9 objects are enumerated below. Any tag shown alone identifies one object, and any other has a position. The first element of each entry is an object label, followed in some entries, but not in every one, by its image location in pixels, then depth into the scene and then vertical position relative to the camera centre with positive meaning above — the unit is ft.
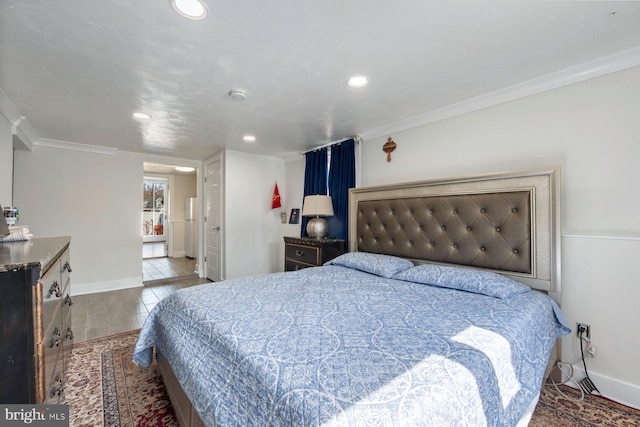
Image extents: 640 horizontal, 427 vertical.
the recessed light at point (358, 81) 6.64 +3.30
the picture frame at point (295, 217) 14.64 -0.13
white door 14.73 -0.21
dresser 3.45 -1.49
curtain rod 11.13 +3.19
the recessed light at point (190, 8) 4.31 +3.31
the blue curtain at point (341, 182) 11.41 +1.39
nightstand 10.59 -1.46
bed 2.68 -1.64
